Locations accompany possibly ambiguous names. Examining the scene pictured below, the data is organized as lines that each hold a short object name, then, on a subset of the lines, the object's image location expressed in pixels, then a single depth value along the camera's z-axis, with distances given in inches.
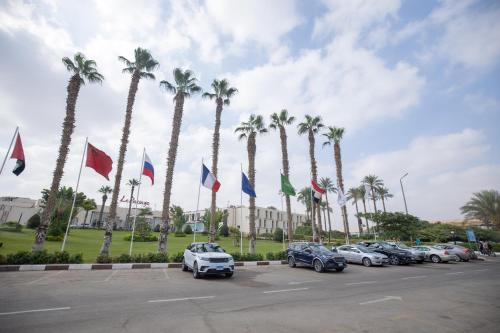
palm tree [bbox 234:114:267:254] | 930.5
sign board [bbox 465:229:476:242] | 1189.2
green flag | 943.7
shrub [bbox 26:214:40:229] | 1699.1
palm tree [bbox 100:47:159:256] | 723.8
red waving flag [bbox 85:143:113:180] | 659.6
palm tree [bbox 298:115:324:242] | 1267.2
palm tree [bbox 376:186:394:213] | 2620.3
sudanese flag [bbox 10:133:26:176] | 572.0
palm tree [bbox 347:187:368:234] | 2813.7
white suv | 484.4
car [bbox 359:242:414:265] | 826.2
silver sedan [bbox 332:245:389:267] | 762.2
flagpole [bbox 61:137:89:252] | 688.7
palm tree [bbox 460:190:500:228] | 1550.8
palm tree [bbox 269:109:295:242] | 1094.5
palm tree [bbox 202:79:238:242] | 939.4
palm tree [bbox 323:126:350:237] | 1278.3
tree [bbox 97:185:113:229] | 3038.9
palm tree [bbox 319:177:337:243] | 2691.9
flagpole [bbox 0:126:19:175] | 526.9
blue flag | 873.5
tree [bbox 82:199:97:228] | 2381.9
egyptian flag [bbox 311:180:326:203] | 1017.7
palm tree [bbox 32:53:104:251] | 650.2
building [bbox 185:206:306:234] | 3144.7
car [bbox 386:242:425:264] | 868.4
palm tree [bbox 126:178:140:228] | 2908.5
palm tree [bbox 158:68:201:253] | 752.3
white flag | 1095.7
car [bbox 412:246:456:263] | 933.2
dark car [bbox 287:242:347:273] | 617.3
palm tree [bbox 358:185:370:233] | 2698.3
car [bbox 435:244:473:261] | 958.7
